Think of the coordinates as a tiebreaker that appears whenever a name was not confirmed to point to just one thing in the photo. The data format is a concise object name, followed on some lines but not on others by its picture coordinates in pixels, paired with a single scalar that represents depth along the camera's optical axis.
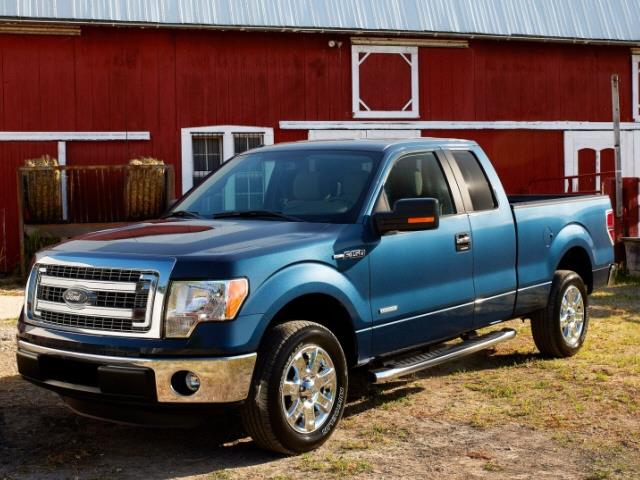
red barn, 15.43
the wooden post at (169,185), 14.60
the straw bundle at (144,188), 14.59
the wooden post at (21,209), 13.99
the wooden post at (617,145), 14.61
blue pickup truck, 4.88
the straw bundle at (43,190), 14.09
